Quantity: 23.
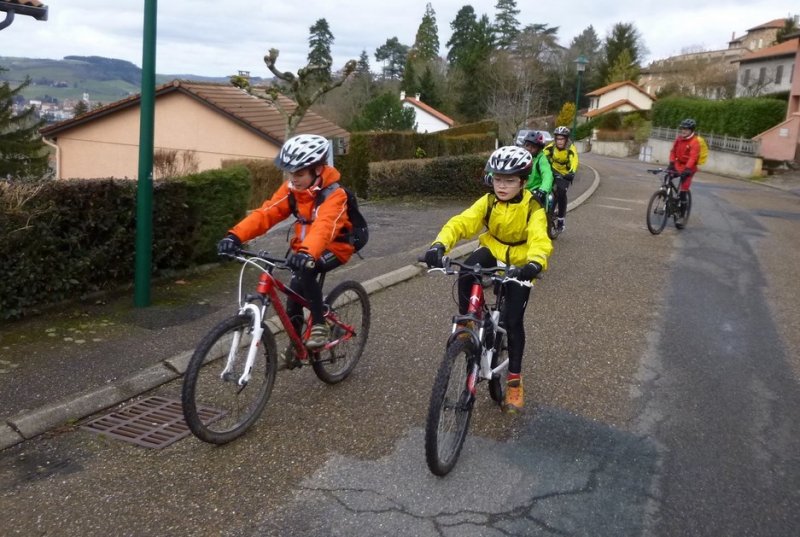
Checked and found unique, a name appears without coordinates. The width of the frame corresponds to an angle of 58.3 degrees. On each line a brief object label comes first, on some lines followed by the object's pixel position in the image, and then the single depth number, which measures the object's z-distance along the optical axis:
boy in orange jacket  4.43
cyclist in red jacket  12.09
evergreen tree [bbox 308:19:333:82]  86.00
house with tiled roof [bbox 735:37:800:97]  49.47
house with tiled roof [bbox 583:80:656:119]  73.06
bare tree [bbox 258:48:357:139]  16.00
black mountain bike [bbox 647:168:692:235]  12.12
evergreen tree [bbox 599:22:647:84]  81.25
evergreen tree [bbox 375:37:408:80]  101.75
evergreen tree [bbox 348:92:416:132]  39.53
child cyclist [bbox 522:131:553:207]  8.81
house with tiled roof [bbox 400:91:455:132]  62.56
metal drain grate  4.27
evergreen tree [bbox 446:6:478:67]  85.38
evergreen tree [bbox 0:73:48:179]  36.03
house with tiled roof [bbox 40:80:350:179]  28.97
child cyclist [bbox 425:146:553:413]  4.36
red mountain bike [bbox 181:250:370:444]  3.88
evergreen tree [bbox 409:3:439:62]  86.06
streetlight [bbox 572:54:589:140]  35.03
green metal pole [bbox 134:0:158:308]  6.24
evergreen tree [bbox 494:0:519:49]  78.81
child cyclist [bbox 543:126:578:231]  11.01
